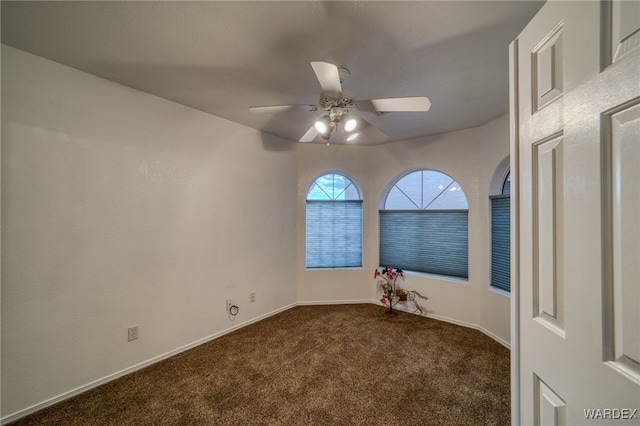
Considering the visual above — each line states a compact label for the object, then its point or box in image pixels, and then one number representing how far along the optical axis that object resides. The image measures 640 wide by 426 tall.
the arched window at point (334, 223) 4.04
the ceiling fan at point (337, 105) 1.54
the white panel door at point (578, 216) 0.59
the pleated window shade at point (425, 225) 3.47
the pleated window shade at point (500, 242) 2.88
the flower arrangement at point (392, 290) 3.67
